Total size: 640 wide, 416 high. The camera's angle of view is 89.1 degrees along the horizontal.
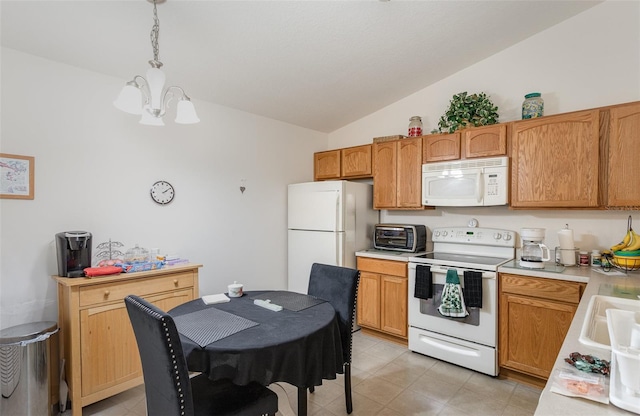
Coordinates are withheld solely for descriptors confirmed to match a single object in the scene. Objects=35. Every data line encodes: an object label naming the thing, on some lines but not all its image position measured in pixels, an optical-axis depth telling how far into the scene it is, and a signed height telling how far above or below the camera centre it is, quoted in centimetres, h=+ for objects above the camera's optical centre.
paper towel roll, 260 -32
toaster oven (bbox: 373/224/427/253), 337 -32
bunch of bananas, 230 -25
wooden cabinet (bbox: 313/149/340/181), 406 +54
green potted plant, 296 +90
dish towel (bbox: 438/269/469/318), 272 -77
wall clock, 282 +13
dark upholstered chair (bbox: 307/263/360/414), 219 -63
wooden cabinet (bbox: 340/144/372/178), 377 +54
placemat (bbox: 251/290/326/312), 199 -61
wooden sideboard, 208 -85
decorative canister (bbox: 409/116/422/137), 342 +85
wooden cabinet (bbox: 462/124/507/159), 282 +60
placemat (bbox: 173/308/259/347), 151 -60
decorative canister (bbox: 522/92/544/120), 270 +85
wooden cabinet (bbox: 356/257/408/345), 322 -94
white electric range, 265 -86
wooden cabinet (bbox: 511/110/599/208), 241 +37
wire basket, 227 -39
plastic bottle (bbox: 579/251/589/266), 260 -41
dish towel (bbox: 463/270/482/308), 265 -66
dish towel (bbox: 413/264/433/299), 294 -69
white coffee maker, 258 -35
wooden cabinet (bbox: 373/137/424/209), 337 +36
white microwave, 283 +23
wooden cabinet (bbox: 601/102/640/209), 226 +39
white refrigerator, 346 -19
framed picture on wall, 212 +20
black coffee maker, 218 -31
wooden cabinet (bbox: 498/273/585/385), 235 -86
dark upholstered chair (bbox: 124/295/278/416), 124 -75
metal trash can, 191 -99
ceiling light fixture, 158 +54
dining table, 138 -61
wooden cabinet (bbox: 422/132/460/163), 311 +60
